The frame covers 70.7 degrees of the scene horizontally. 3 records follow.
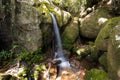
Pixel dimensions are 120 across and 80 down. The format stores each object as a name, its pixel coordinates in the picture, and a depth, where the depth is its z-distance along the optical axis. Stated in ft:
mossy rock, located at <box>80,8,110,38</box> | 16.18
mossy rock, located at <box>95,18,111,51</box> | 12.09
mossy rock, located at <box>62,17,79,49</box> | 16.82
